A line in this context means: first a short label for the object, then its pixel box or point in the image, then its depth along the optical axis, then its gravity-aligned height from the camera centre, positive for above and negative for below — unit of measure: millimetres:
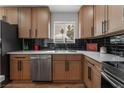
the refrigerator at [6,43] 1926 +44
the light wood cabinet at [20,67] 2157 -552
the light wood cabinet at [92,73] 1226 -478
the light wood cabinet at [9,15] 2354 +811
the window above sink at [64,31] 2699 +429
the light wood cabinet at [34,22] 2378 +625
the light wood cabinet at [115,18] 1003 +344
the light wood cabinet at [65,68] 2179 -584
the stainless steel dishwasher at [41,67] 2146 -551
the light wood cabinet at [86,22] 2131 +586
